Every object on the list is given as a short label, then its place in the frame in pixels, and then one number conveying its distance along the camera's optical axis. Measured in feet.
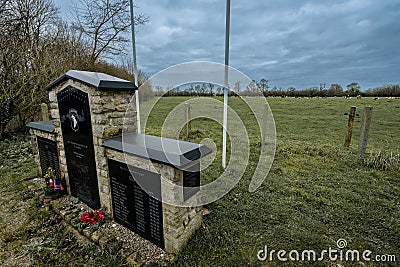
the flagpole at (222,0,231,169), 12.68
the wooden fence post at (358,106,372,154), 19.74
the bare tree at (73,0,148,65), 26.53
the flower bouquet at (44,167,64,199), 11.94
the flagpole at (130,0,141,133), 13.18
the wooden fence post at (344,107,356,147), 21.63
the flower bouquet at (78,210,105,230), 9.50
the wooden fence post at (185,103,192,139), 25.88
